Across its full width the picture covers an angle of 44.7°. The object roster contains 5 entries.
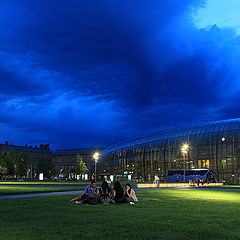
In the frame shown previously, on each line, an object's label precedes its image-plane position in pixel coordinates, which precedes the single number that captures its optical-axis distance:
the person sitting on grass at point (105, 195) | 16.77
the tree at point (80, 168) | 124.69
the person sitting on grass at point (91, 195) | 16.38
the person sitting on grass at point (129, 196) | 16.97
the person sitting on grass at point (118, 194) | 17.11
